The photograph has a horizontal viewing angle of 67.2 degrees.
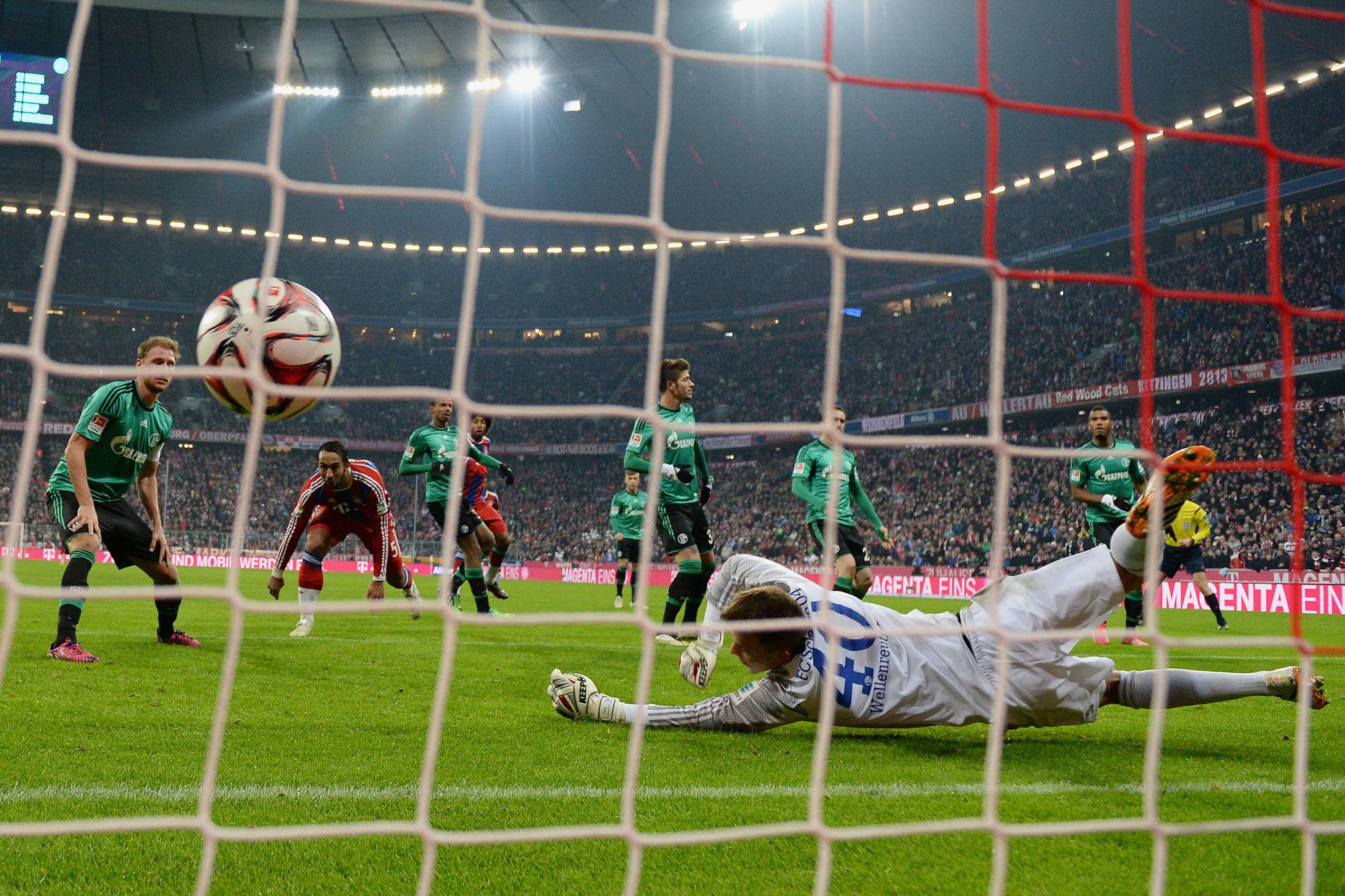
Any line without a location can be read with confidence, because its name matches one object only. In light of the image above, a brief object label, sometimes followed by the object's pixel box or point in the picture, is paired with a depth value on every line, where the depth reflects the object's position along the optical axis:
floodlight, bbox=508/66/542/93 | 30.53
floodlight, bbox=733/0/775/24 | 24.58
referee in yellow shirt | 10.02
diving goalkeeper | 3.49
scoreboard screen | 24.62
